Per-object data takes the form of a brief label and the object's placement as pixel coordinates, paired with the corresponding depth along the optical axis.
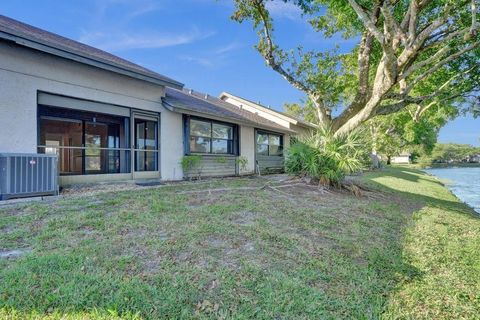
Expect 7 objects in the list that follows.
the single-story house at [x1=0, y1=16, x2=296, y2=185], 7.27
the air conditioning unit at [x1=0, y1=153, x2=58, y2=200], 6.32
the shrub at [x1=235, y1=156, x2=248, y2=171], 14.66
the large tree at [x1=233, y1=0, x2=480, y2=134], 8.79
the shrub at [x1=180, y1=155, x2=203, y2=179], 11.30
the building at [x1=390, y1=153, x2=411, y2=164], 70.19
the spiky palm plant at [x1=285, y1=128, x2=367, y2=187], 9.14
